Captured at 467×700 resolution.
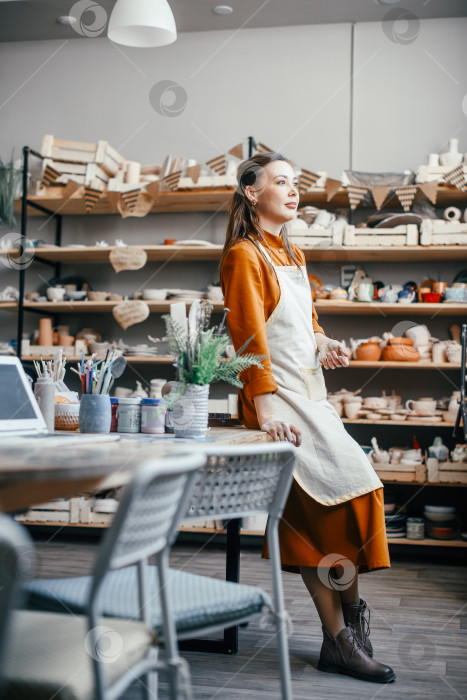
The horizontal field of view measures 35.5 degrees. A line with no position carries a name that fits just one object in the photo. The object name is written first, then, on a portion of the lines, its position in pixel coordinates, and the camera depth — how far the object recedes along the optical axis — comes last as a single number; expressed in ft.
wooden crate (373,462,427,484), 13.15
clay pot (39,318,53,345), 14.89
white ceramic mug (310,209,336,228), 14.02
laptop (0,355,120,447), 5.57
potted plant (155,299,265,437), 5.84
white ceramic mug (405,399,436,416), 13.20
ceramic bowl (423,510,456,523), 13.06
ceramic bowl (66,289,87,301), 14.70
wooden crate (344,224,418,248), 13.52
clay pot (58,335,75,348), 14.89
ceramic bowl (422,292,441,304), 13.51
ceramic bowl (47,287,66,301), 14.75
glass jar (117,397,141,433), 6.48
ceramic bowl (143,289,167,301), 14.26
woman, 7.04
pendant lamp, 9.83
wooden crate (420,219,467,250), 13.41
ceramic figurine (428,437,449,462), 13.23
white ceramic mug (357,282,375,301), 13.64
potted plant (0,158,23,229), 14.97
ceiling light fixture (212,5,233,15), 14.82
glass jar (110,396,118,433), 6.71
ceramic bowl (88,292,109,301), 14.62
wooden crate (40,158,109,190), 14.56
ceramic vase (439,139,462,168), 13.73
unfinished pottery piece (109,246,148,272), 14.30
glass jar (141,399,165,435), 6.42
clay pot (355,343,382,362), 13.60
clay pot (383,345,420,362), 13.29
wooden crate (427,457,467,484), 13.12
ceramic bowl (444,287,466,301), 13.33
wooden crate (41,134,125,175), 14.64
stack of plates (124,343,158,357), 14.33
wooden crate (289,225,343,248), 13.73
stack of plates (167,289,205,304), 14.19
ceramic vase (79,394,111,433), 6.18
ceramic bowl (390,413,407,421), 13.29
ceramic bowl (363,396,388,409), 13.44
